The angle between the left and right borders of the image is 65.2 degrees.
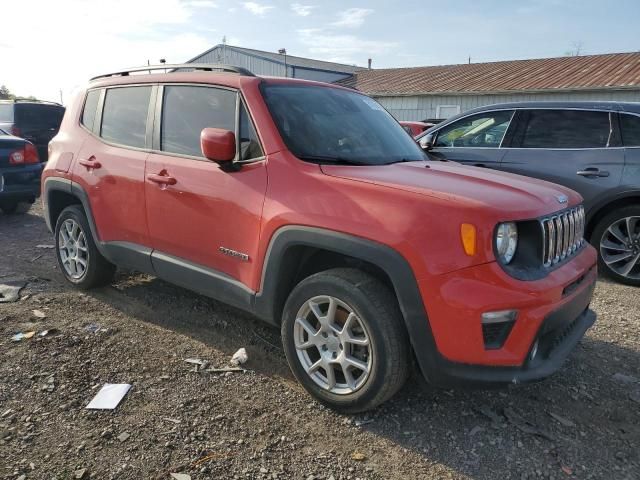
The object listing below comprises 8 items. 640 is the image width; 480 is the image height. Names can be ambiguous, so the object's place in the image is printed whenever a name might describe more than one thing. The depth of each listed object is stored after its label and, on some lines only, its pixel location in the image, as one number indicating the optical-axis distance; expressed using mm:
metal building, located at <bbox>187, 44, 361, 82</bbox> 27594
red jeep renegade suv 2344
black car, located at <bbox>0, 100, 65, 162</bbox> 10543
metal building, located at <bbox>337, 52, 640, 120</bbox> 17078
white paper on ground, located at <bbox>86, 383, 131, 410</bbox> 2816
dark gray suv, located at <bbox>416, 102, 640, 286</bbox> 5020
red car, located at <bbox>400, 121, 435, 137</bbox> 11047
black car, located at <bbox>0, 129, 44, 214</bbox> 7098
